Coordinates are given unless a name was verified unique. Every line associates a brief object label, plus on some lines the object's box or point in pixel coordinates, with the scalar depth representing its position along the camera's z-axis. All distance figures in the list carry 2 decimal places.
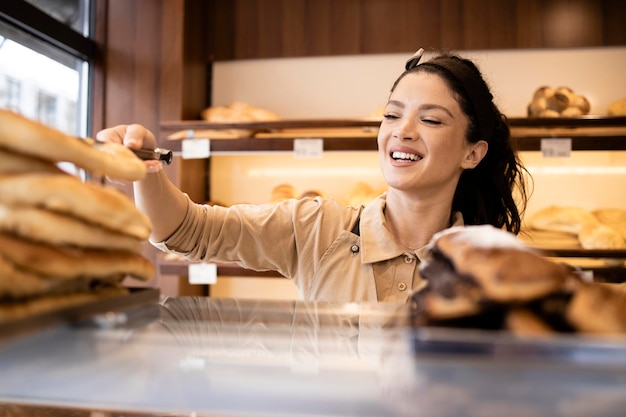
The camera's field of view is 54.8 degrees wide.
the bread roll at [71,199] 0.62
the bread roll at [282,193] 3.27
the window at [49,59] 2.83
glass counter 0.49
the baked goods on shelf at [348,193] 3.13
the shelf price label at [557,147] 2.68
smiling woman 1.71
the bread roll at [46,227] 0.62
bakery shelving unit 2.68
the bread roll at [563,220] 2.95
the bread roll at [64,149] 0.64
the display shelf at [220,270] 2.96
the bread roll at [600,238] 2.72
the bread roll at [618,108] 2.98
